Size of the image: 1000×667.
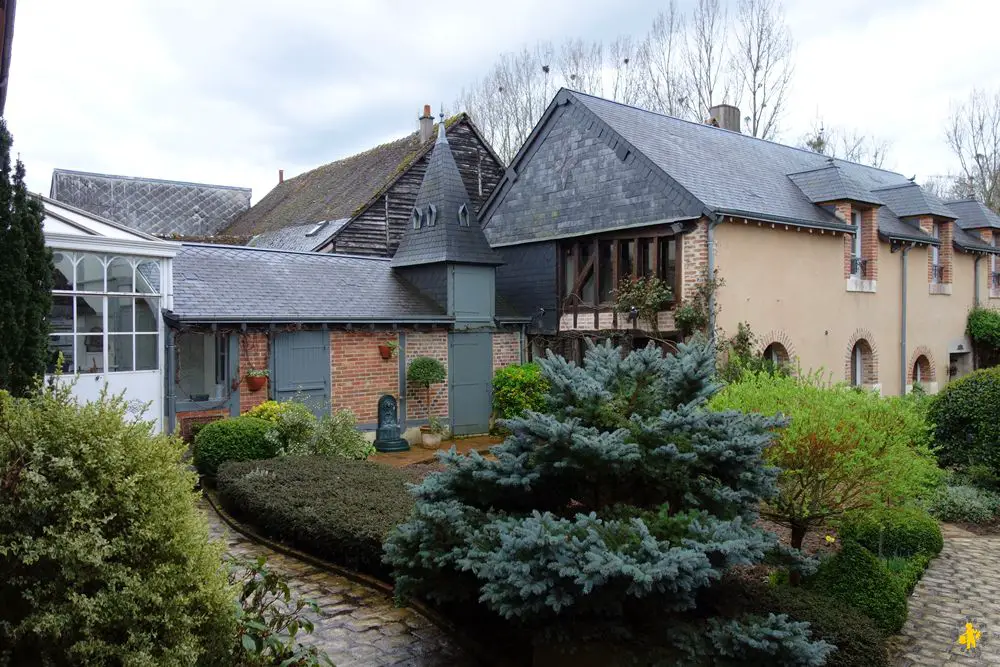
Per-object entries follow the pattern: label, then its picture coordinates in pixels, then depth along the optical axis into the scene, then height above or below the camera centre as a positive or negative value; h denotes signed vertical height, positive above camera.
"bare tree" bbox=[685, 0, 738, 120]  26.50 +9.36
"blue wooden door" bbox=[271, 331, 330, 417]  13.06 -0.53
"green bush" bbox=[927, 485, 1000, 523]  9.23 -2.06
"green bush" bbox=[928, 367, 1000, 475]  10.07 -1.12
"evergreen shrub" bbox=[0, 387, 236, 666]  3.07 -0.91
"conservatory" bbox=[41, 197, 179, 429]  10.62 +0.54
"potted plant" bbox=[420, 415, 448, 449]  14.37 -1.85
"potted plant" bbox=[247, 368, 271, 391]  12.52 -0.67
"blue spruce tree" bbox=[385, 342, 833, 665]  3.97 -1.07
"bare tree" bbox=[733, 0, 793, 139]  25.72 +9.32
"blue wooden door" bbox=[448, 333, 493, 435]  15.42 -0.89
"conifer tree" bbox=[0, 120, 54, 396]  7.09 +0.55
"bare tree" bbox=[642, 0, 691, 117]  26.84 +8.88
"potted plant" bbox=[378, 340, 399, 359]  14.33 -0.18
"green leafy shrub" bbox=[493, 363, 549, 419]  15.39 -1.06
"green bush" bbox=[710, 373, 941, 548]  5.84 -0.92
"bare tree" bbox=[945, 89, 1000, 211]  29.34 +6.72
